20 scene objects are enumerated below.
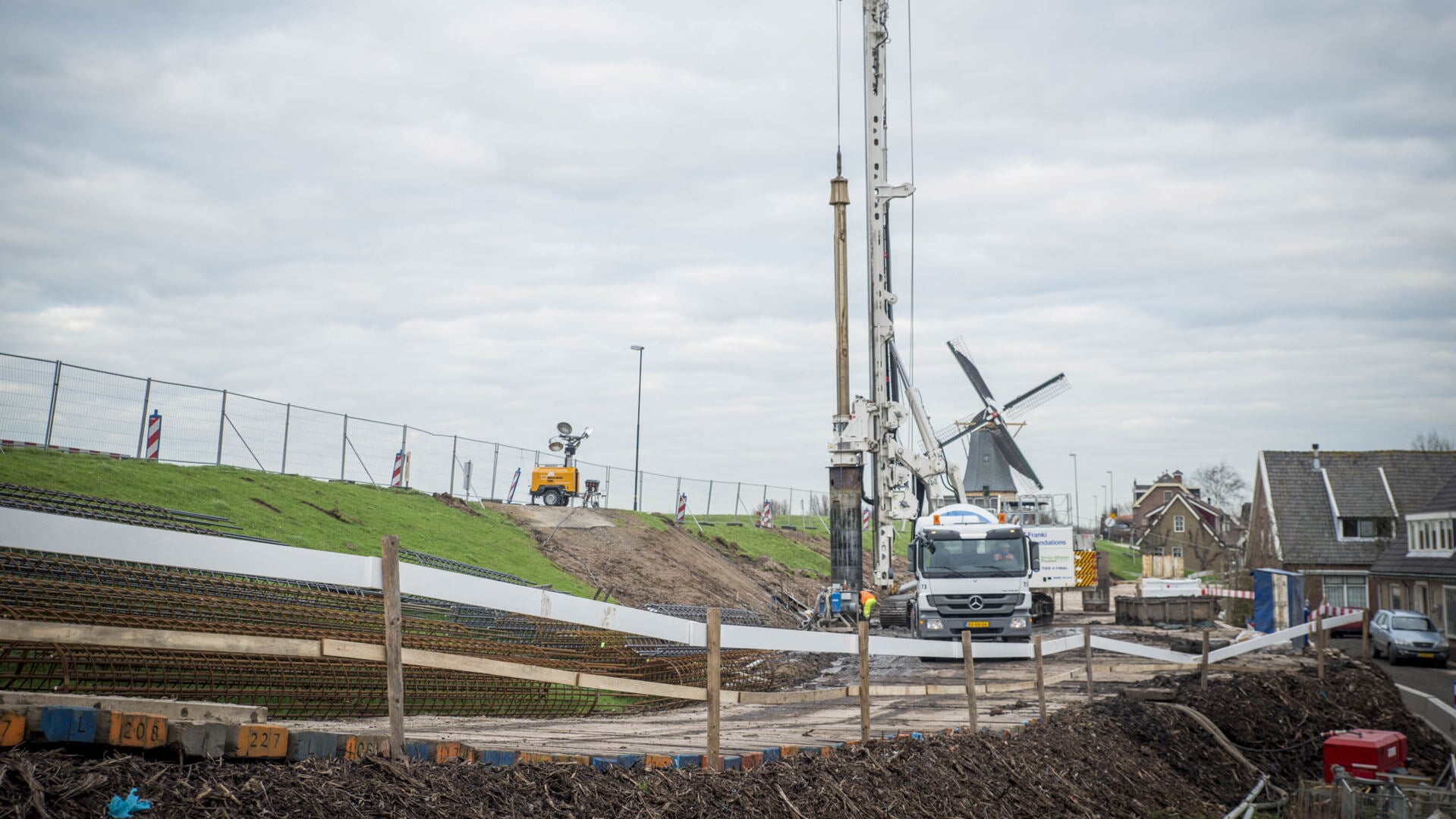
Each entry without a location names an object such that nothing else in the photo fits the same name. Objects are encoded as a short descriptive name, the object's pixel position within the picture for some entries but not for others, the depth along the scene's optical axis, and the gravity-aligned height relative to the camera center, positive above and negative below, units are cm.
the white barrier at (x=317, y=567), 517 -10
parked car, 3178 -183
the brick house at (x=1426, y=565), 3797 +38
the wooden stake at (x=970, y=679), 1080 -113
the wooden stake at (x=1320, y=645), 1969 -129
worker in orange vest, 2655 -99
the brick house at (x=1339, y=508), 4972 +301
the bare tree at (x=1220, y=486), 11756 +916
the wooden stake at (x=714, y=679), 729 -83
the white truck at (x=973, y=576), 2345 -24
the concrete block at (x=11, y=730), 480 -82
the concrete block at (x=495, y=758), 638 -119
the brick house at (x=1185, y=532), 8950 +330
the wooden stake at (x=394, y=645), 594 -52
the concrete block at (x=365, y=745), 589 -105
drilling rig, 3109 +437
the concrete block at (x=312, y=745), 569 -102
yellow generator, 3862 +266
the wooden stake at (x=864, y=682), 914 -102
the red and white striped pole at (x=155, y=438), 2545 +251
